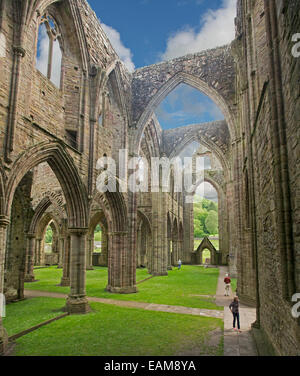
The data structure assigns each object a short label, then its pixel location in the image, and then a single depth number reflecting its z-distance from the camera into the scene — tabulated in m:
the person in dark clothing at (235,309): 6.94
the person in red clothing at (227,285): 11.58
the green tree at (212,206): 61.37
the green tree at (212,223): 55.25
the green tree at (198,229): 55.59
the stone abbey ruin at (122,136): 3.82
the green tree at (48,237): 51.16
